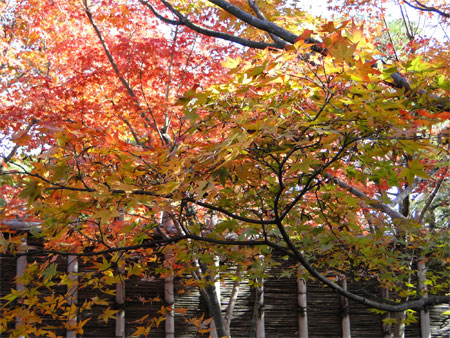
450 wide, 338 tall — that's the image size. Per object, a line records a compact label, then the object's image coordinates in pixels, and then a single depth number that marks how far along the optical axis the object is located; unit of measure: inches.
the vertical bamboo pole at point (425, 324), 296.2
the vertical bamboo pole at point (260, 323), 269.0
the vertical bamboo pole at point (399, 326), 236.7
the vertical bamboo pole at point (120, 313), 252.2
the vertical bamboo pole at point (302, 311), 281.0
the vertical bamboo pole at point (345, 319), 288.5
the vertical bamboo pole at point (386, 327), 287.3
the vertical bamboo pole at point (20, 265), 239.5
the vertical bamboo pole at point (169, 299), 256.5
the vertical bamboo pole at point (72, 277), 245.4
